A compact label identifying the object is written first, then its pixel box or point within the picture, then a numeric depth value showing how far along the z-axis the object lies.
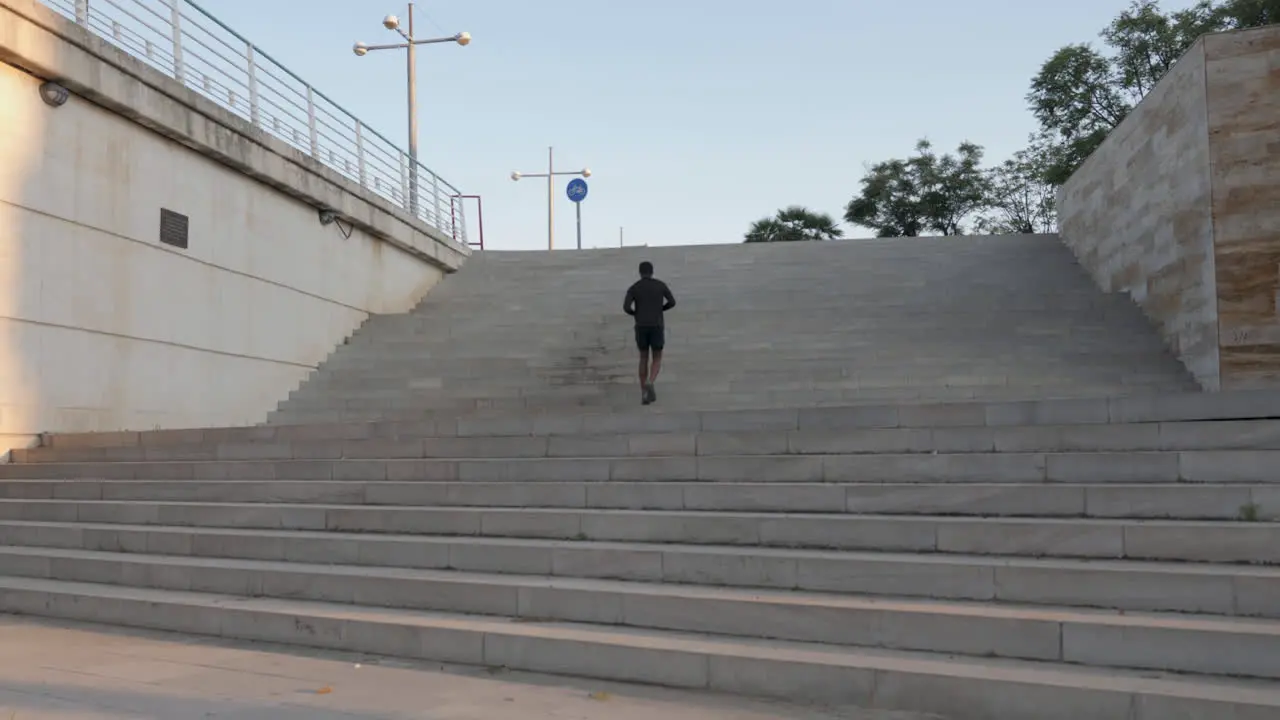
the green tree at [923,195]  43.16
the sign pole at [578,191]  35.98
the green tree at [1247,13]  25.02
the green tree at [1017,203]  41.44
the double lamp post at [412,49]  24.16
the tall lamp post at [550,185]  43.28
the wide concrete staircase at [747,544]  4.96
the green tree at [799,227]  44.09
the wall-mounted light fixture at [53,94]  11.12
